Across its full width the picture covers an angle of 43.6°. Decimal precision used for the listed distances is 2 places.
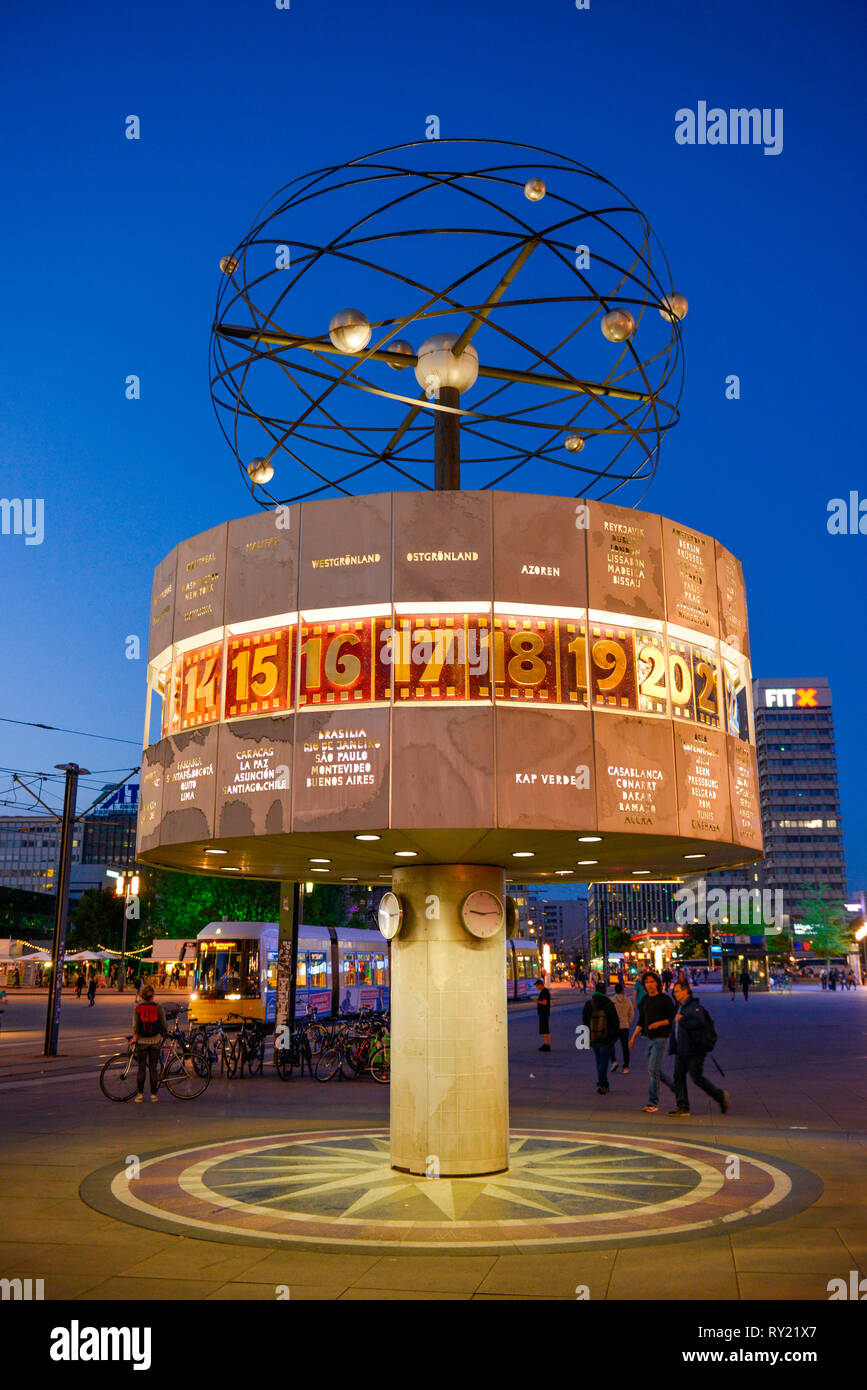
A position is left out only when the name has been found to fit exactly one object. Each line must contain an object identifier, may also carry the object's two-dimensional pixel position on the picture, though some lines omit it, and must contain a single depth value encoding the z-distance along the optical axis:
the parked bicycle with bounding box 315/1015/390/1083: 24.94
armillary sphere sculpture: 12.05
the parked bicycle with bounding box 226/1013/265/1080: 26.91
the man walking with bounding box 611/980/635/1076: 26.59
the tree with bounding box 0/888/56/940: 101.06
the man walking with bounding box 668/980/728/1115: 17.39
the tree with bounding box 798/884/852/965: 163.38
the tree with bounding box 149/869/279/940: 78.12
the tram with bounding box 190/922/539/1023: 38.00
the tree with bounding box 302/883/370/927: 80.00
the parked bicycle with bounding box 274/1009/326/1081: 26.27
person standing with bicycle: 20.58
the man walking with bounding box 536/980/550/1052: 32.69
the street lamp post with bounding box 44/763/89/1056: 30.00
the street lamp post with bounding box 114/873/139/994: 47.03
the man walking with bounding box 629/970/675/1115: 18.94
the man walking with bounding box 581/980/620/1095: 22.03
